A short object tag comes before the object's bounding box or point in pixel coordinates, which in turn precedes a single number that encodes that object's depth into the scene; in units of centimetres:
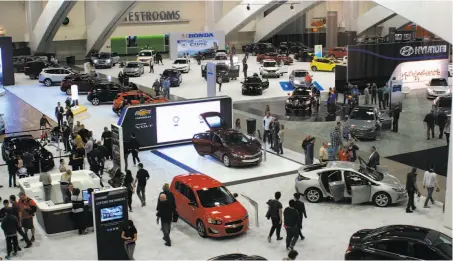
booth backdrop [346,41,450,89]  3200
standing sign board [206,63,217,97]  2903
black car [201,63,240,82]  3900
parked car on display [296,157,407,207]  1498
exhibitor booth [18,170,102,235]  1341
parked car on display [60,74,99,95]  3512
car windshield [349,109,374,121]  2312
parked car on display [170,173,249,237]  1298
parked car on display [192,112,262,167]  1875
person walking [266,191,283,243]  1267
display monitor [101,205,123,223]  1155
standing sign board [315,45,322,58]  4731
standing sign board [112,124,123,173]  1806
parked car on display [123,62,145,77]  4228
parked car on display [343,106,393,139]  2239
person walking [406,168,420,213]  1423
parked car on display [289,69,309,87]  3606
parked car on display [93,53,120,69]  4866
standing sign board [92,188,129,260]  1149
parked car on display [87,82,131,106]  3103
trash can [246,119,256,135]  2359
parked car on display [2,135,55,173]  1852
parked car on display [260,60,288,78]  4074
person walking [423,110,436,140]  2219
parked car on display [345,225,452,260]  1024
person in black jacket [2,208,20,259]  1186
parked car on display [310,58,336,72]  4494
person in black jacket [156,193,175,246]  1252
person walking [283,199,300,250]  1206
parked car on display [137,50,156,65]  4775
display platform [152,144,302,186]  1798
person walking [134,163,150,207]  1498
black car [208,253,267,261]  954
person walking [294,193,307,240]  1238
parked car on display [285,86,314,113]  2805
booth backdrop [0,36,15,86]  3981
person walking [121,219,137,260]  1145
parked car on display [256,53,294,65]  4813
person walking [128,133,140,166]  1895
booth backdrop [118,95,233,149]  2139
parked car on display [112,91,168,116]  2732
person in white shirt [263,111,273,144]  2108
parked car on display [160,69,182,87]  3700
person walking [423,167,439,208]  1459
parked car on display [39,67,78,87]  3928
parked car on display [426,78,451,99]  3159
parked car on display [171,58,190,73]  4400
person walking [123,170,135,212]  1480
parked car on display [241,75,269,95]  3366
